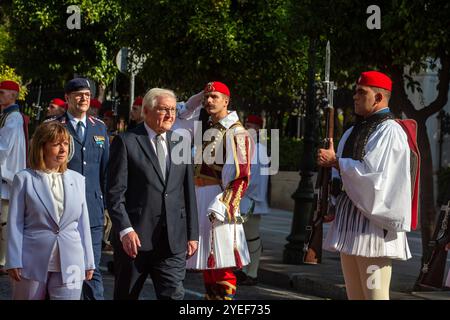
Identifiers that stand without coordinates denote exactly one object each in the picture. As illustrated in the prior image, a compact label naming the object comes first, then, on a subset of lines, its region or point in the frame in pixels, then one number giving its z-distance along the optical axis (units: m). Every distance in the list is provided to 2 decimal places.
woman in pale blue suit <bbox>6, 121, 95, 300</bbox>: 7.08
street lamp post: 14.41
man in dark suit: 7.53
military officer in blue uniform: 9.43
